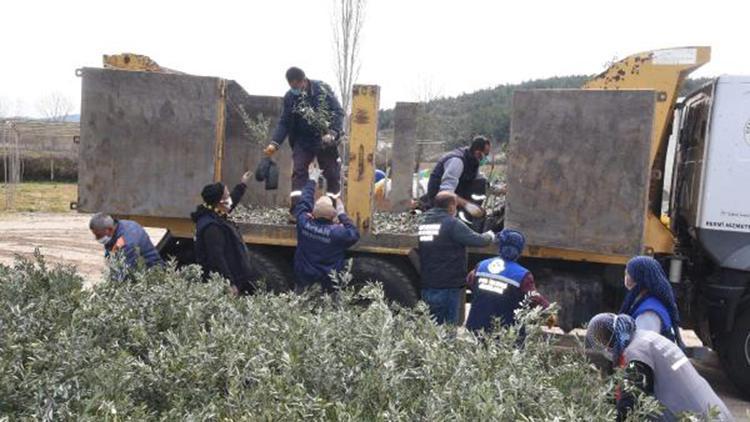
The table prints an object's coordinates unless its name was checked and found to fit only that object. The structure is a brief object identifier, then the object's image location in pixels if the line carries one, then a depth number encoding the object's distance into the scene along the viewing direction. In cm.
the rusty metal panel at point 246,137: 928
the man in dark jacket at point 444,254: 662
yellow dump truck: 680
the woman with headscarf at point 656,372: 368
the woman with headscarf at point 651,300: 466
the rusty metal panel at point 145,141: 782
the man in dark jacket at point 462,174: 771
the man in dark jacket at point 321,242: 664
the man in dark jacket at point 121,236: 616
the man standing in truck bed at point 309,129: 799
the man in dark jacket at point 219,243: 630
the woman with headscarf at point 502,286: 563
